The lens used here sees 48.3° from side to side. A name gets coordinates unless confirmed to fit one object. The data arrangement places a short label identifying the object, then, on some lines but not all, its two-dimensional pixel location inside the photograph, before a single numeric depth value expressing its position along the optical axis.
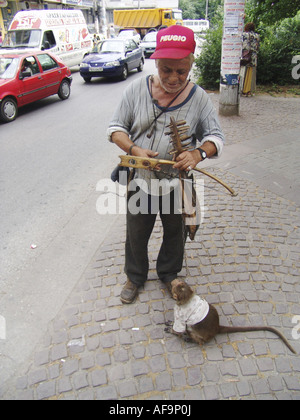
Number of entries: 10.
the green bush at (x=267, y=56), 10.85
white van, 13.36
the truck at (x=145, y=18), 29.78
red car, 8.79
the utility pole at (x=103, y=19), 27.88
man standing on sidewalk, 2.07
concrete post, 7.52
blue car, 13.14
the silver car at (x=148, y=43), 22.22
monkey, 2.32
